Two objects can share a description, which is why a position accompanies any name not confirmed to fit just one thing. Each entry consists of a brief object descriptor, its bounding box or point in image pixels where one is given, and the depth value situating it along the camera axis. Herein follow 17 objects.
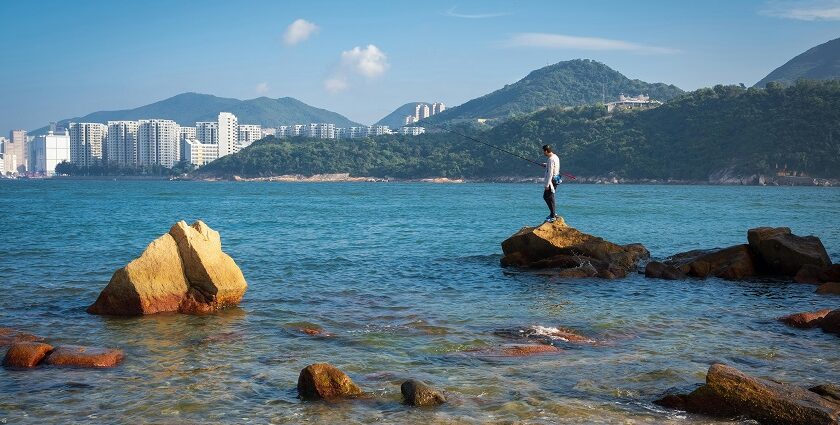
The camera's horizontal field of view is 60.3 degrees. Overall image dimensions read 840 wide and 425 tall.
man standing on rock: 20.73
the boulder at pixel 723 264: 19.44
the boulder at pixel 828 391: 8.23
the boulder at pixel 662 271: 19.22
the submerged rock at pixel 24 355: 9.97
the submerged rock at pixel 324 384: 8.70
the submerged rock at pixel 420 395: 8.43
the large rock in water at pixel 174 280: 13.62
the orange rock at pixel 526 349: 10.92
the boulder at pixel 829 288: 16.73
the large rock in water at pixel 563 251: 20.34
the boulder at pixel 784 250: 19.17
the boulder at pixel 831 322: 12.36
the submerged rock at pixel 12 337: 11.35
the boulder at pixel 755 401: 7.61
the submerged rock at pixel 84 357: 10.05
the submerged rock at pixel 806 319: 12.88
